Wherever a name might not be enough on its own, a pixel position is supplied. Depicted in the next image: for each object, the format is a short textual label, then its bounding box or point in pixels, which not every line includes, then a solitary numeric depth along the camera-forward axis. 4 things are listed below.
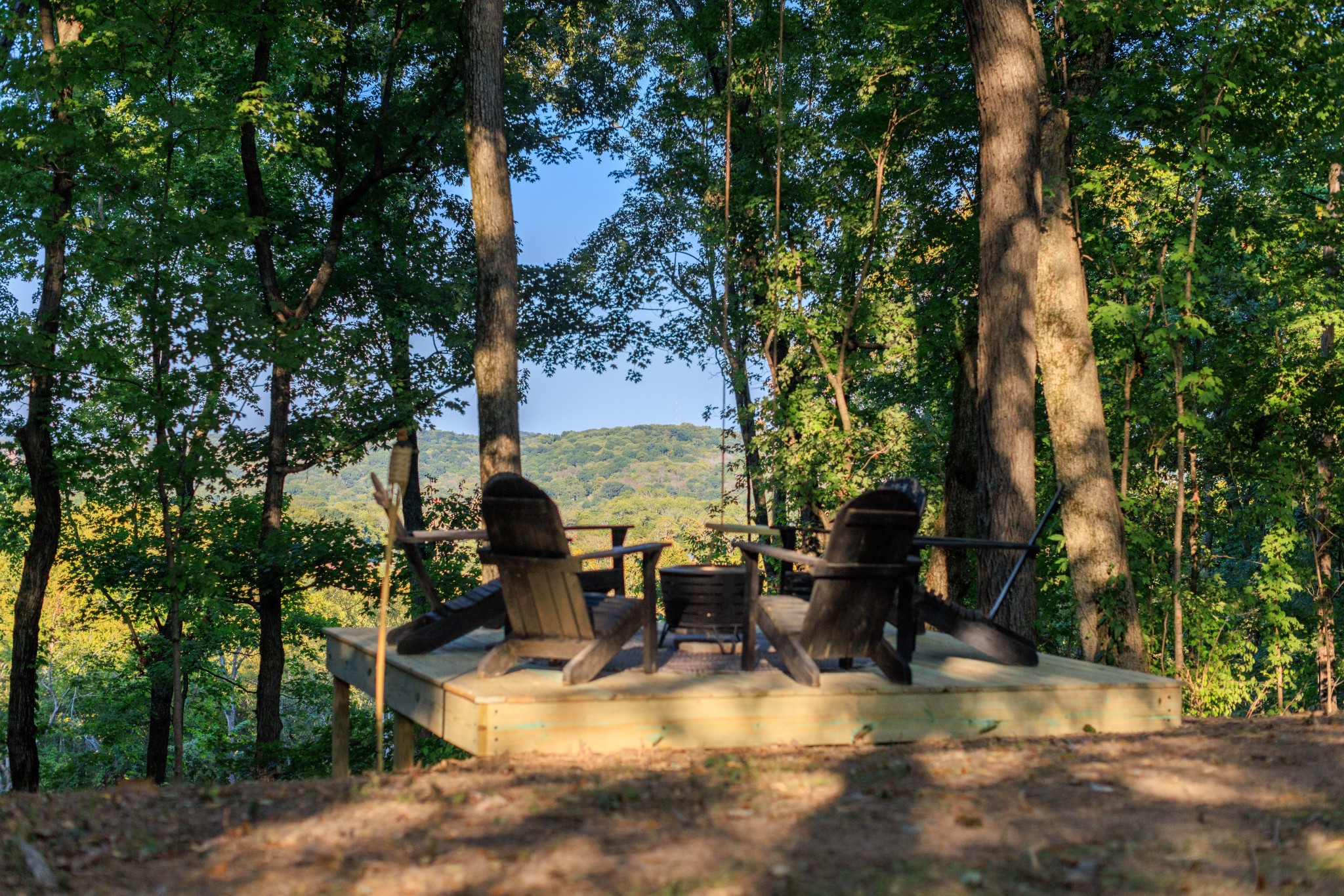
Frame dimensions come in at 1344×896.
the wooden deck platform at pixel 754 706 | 4.33
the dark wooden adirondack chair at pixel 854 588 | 4.62
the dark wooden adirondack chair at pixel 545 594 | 4.58
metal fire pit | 5.63
